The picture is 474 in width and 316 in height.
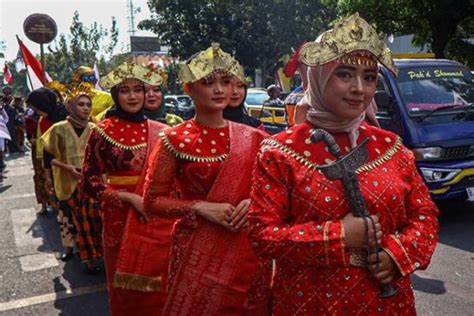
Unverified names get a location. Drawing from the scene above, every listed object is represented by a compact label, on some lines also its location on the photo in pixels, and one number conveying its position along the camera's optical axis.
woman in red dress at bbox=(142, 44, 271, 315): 2.22
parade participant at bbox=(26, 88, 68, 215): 6.04
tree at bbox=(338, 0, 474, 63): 11.45
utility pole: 65.75
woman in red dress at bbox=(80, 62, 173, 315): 2.95
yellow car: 9.52
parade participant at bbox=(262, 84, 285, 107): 10.68
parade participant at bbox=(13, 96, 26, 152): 17.00
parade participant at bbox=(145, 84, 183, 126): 3.97
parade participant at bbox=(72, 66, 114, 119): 5.06
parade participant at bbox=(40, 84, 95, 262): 4.71
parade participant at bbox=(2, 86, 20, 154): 16.08
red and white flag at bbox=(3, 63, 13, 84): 23.66
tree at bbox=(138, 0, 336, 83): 25.92
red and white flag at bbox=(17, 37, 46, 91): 8.22
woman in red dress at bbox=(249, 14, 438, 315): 1.48
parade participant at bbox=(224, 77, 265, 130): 3.20
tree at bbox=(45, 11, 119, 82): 33.06
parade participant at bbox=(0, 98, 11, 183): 10.63
